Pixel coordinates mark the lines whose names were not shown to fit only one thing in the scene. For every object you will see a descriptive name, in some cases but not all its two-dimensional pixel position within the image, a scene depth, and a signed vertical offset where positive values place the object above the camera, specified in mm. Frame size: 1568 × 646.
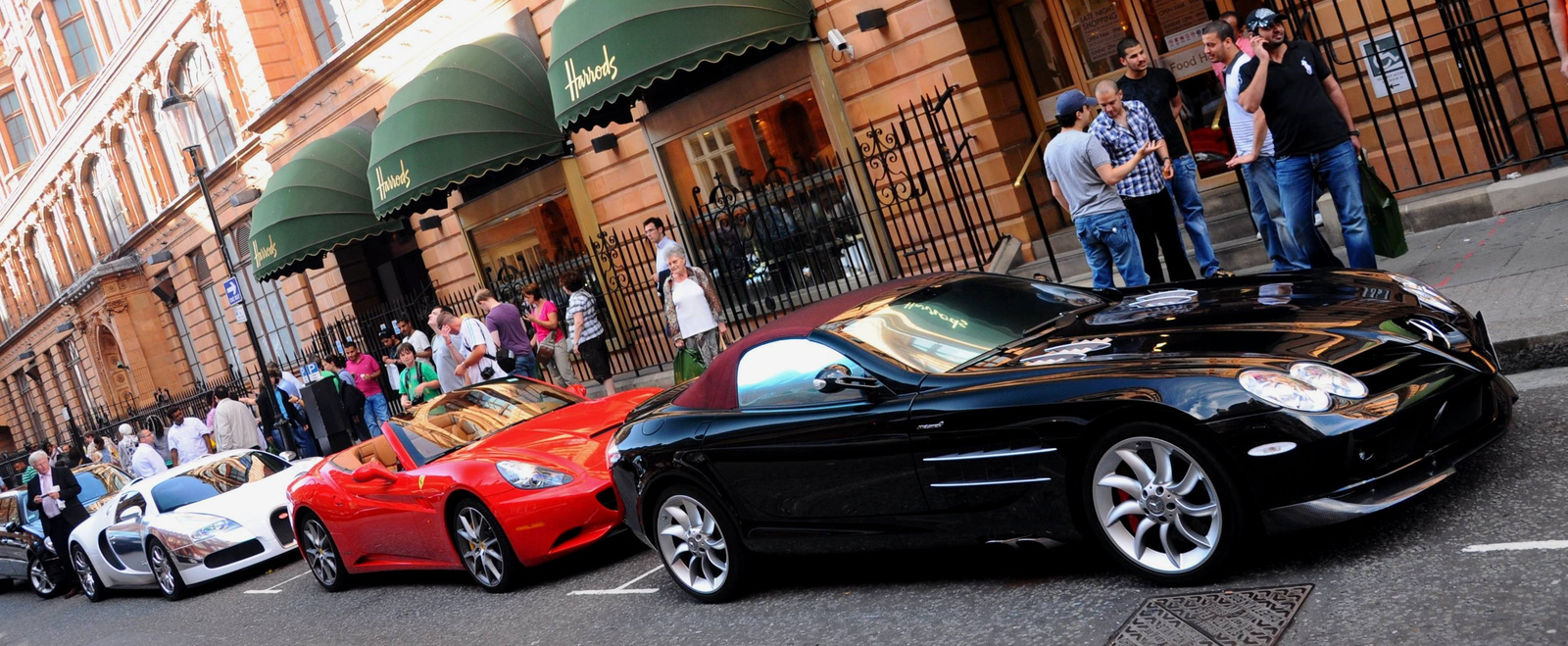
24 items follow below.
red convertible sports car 7812 -251
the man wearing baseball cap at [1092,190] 8688 +279
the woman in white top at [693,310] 11344 +486
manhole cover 4129 -1363
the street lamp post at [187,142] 19641 +6199
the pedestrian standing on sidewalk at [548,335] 14094 +858
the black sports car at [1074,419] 4352 -662
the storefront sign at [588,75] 12984 +3198
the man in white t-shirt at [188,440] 20234 +1484
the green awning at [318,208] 20000 +4293
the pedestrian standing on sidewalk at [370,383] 17781 +1257
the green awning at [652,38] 12594 +3155
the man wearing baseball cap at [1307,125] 7629 +177
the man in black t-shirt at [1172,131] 8992 +520
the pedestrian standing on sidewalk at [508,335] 13914 +982
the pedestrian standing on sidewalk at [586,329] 13277 +745
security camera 13219 +2693
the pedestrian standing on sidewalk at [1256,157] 8000 +122
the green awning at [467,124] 16266 +3917
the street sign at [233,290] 20438 +3561
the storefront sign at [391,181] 16797 +3641
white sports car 12195 +138
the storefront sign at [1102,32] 11883 +1739
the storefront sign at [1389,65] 9773 +486
